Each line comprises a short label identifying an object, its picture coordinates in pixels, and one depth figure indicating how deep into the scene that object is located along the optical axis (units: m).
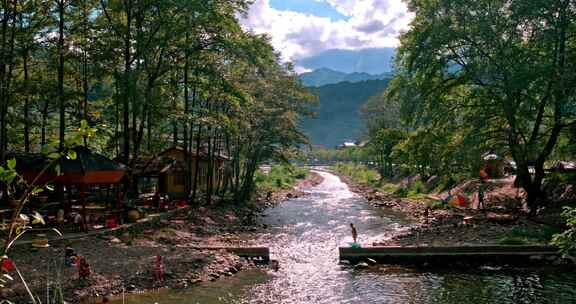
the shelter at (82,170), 20.42
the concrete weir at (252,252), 21.42
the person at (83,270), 15.63
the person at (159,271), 17.02
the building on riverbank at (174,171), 33.59
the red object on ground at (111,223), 22.17
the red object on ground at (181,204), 31.11
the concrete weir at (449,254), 19.97
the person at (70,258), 16.50
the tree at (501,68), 24.70
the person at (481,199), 32.59
